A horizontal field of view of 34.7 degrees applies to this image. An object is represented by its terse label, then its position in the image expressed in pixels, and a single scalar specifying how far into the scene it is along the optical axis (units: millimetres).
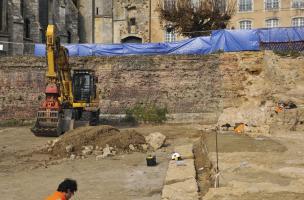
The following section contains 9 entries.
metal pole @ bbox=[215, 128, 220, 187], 10118
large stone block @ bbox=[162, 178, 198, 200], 9469
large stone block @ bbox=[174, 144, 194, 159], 14242
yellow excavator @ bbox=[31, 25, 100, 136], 20453
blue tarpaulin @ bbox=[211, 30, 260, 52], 26266
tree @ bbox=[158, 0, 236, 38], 37125
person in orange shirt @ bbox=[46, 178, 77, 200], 6344
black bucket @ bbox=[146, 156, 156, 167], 14000
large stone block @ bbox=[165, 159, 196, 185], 10992
